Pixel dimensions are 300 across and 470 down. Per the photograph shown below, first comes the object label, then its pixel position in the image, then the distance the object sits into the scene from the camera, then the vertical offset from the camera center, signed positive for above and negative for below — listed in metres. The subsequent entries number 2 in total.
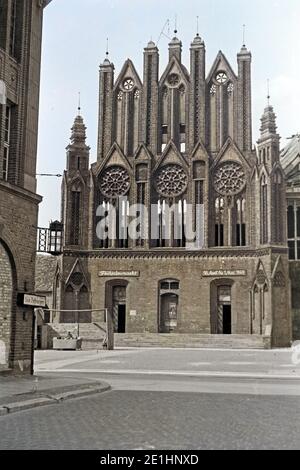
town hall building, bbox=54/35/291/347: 50.50 +9.89
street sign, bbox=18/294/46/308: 19.06 +0.62
